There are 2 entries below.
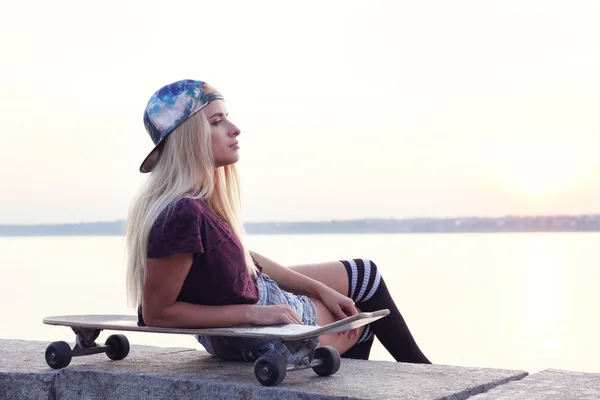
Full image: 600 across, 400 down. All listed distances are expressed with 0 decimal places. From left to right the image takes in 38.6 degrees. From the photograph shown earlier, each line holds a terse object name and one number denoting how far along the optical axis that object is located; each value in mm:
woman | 2885
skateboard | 2736
